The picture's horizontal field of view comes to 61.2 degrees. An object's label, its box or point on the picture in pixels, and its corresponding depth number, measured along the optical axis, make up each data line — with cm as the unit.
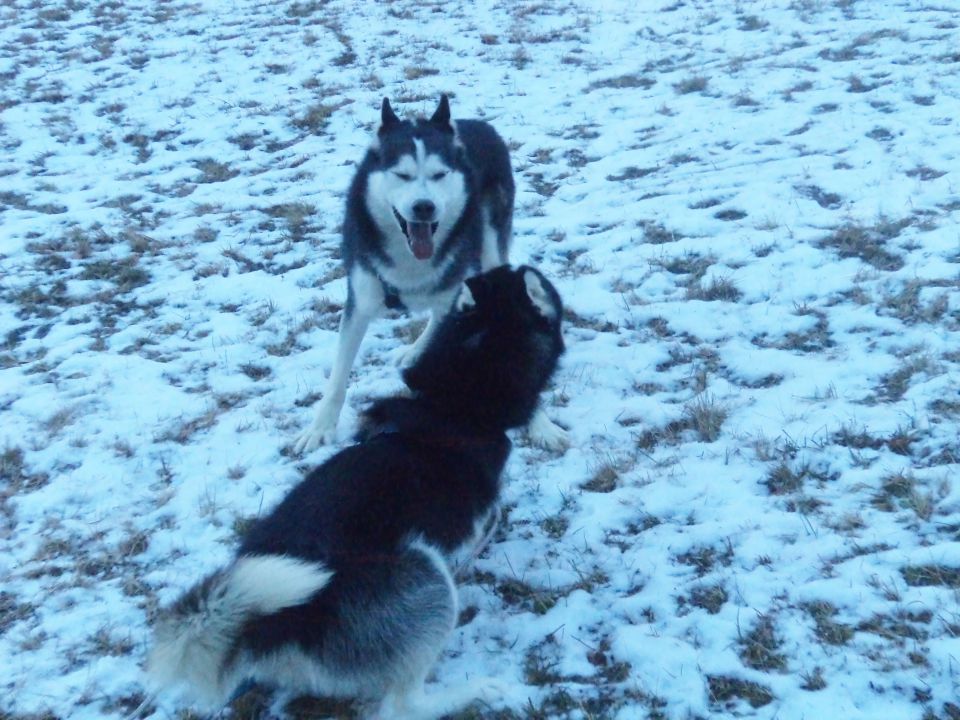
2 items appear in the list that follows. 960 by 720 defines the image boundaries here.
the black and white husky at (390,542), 240
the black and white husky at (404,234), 438
